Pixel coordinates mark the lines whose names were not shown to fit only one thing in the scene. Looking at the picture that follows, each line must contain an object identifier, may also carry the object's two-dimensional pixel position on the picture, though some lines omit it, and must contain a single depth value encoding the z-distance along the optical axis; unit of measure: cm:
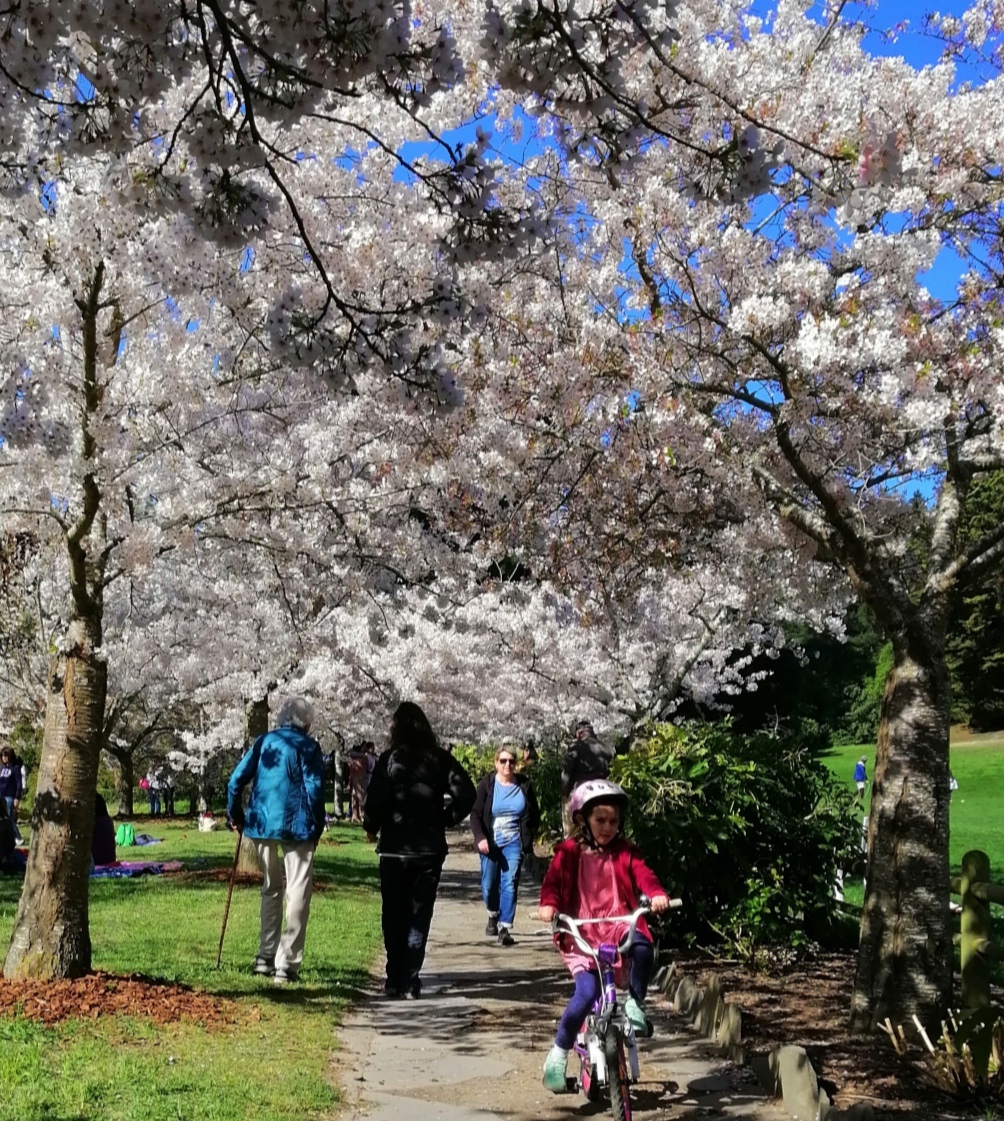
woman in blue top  1001
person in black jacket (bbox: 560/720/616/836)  1087
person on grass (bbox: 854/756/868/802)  3269
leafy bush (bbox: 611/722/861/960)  839
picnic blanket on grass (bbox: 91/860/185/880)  1488
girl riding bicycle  495
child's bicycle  455
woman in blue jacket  726
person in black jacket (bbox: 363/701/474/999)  732
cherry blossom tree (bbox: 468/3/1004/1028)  654
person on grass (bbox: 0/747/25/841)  1895
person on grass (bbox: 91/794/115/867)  1416
